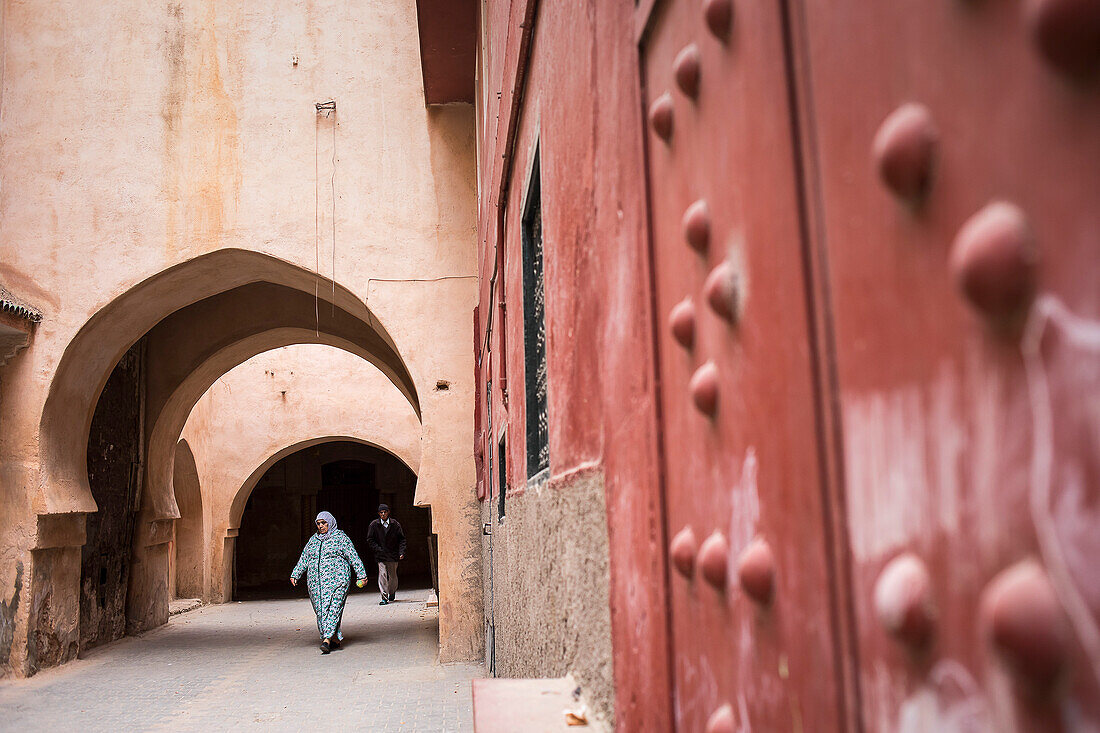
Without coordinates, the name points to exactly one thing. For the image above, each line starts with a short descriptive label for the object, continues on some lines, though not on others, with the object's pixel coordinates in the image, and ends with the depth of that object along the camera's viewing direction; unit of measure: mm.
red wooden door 818
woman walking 10141
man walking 16312
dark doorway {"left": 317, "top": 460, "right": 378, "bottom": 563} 25688
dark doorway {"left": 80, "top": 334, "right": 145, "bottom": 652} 10695
